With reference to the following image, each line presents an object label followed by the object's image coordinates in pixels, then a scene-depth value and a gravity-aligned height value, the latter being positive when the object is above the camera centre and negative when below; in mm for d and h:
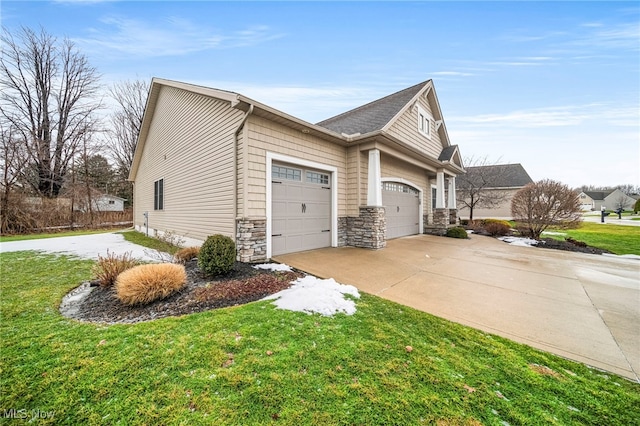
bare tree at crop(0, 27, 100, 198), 17906 +8826
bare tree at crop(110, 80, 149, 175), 22719 +8772
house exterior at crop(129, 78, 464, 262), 6105 +1269
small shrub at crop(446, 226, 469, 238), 10984 -1054
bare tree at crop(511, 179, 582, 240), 9766 +141
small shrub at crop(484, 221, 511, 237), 11922 -973
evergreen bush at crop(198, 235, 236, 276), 4855 -963
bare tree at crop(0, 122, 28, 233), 14195 +2845
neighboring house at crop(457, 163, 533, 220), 22562 +2192
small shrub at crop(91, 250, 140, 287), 4469 -1171
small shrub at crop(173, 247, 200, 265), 6281 -1224
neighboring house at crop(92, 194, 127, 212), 19594 +554
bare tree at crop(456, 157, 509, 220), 18922 +2361
